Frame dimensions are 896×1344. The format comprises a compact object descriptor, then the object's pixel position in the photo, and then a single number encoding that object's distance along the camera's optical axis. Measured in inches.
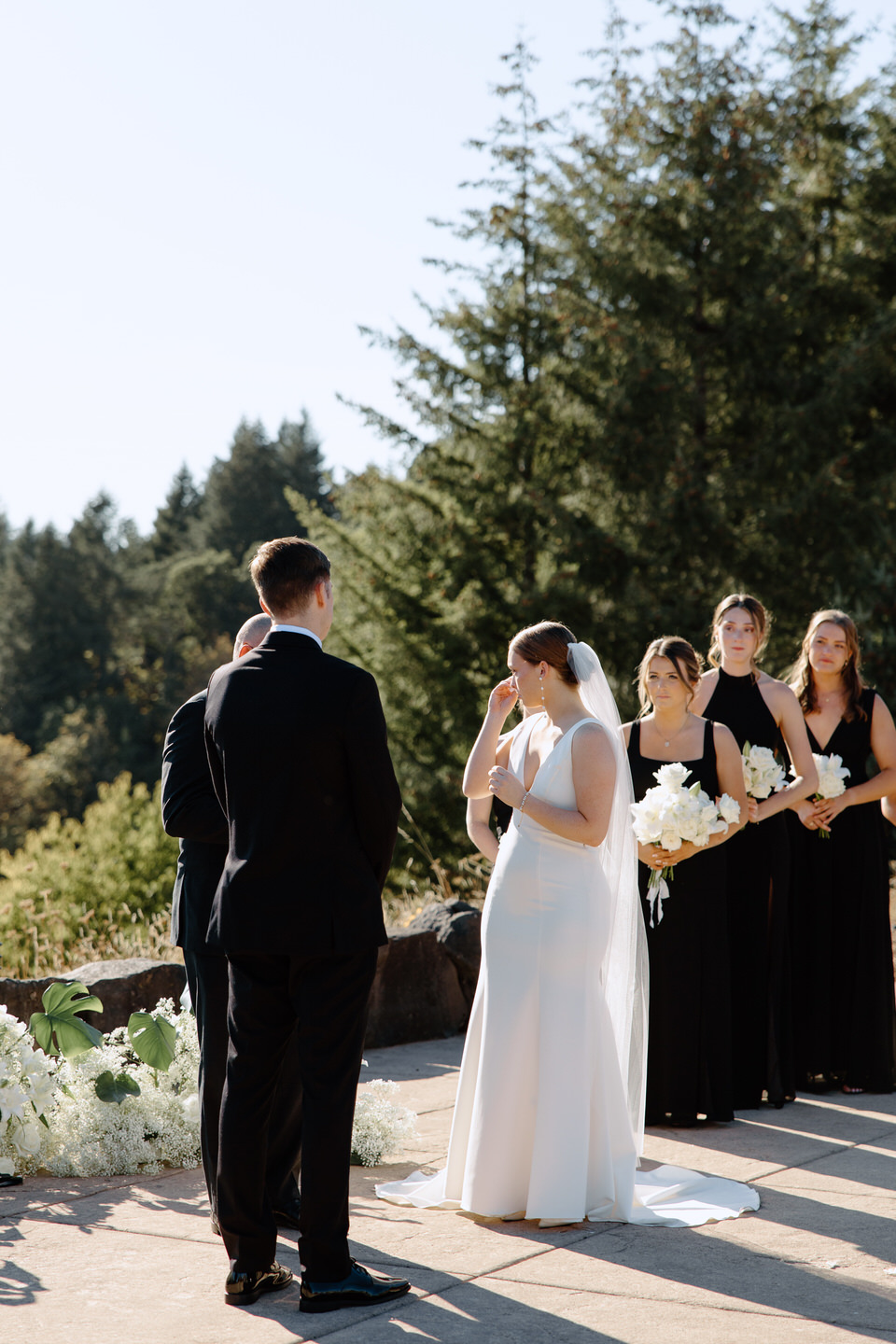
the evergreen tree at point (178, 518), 2632.9
